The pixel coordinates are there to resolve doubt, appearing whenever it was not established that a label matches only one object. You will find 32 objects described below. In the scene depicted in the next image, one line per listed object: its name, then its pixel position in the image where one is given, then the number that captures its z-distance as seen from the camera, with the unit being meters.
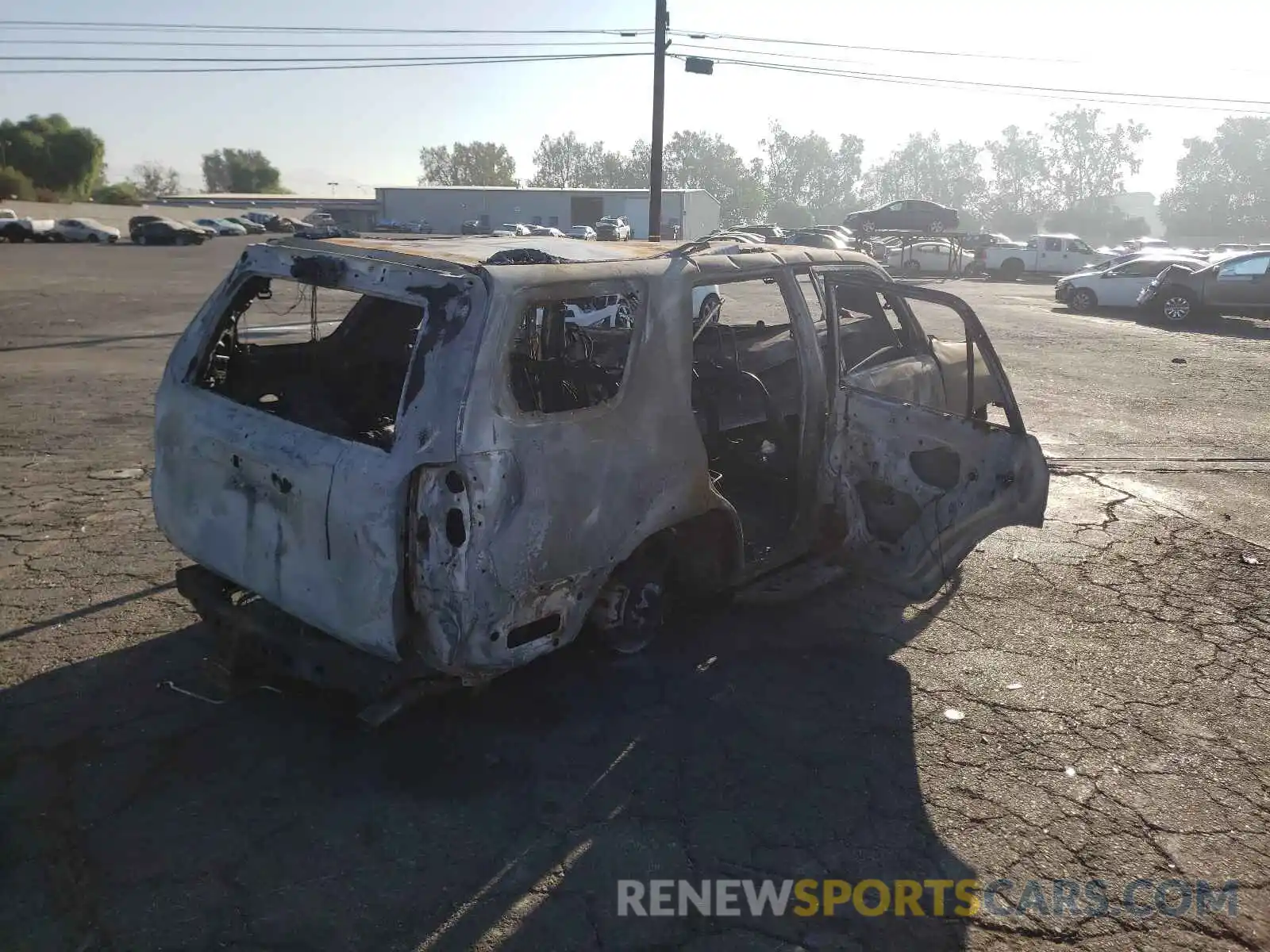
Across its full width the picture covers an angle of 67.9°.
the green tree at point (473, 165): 135.88
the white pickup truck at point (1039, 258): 37.72
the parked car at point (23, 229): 41.72
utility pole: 23.25
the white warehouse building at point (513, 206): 72.19
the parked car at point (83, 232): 45.03
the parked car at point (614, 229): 47.62
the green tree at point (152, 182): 126.47
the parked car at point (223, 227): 60.78
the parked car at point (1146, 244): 51.27
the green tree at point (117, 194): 77.81
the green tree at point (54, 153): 72.88
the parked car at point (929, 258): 36.75
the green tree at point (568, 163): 140.00
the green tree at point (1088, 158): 126.00
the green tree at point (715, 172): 128.50
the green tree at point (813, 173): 137.88
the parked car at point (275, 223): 62.56
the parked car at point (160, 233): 46.66
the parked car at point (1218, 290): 19.66
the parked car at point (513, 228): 56.58
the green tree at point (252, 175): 119.25
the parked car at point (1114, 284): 23.22
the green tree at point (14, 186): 62.22
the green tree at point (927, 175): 143.88
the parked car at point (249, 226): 63.51
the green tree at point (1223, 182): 106.88
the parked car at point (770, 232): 39.69
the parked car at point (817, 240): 34.94
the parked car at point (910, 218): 46.00
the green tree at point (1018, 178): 132.62
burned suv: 3.13
